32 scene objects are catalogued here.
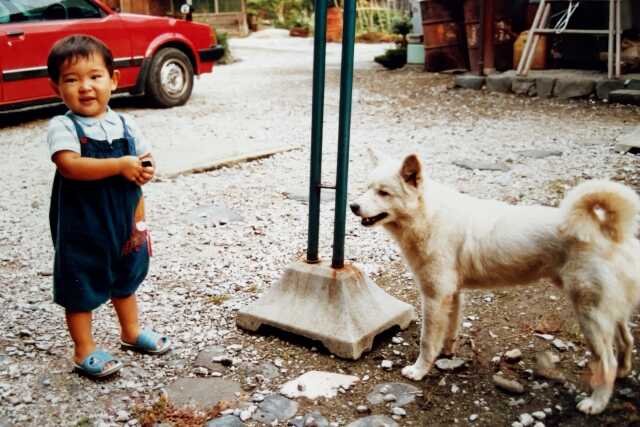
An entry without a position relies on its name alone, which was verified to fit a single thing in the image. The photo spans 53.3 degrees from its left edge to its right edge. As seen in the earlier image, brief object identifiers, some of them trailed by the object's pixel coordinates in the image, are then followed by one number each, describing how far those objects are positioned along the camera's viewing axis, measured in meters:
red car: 8.02
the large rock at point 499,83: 10.31
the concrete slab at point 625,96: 8.85
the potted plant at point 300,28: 26.61
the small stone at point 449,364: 2.97
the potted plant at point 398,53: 14.23
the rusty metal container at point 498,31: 11.43
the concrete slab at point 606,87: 9.23
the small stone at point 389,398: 2.73
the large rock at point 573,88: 9.47
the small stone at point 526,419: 2.54
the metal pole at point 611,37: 8.95
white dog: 2.45
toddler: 2.55
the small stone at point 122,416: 2.57
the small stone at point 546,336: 3.19
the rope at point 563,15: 10.11
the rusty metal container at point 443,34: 12.09
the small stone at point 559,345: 3.09
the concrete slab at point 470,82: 10.70
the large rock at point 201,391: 2.72
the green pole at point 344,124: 2.93
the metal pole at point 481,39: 10.64
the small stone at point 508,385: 2.77
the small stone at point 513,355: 3.01
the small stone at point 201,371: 2.95
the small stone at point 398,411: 2.64
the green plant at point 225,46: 17.02
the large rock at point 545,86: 9.84
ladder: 8.97
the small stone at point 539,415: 2.58
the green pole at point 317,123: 2.99
